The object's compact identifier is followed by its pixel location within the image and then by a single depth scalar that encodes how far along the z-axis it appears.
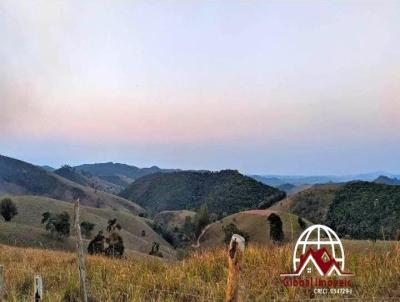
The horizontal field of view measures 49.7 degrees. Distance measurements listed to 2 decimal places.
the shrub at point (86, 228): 103.44
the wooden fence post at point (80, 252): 7.41
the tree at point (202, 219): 118.69
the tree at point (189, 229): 125.63
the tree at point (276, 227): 85.54
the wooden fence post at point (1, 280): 7.27
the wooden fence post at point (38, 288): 6.57
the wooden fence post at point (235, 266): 5.73
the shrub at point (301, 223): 95.00
